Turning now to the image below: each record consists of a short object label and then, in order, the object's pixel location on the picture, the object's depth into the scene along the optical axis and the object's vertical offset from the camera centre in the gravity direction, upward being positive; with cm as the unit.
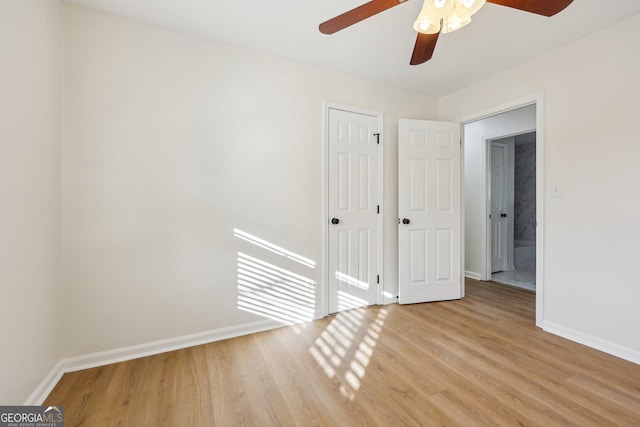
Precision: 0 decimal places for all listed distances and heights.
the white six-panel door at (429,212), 301 -2
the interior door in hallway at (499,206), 434 +7
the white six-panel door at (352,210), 272 +0
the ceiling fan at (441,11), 119 +95
